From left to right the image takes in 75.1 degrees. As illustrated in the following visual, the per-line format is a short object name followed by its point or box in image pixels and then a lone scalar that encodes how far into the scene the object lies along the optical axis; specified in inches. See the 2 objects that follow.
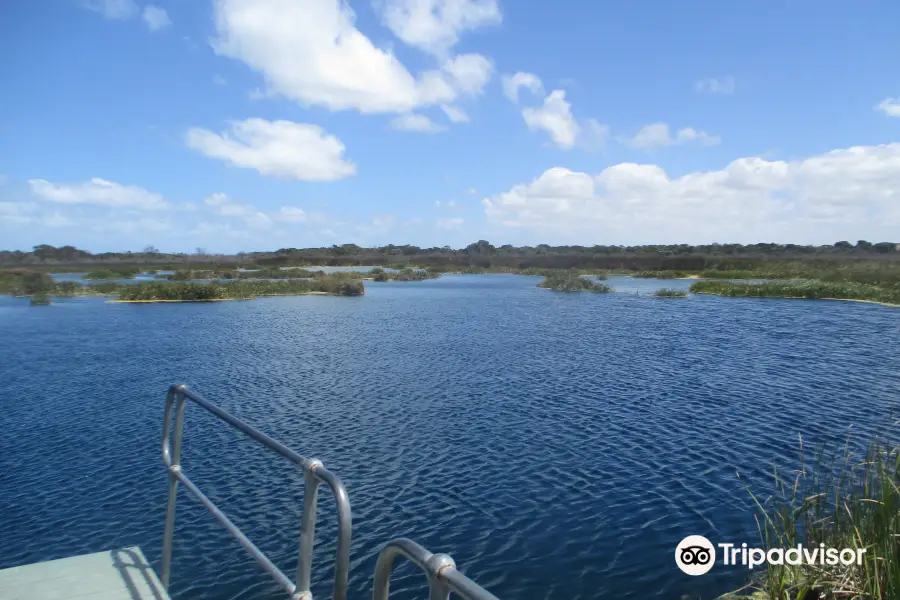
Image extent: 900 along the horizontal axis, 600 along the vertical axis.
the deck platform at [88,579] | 198.8
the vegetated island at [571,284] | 2970.0
